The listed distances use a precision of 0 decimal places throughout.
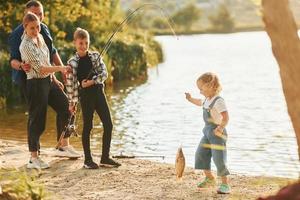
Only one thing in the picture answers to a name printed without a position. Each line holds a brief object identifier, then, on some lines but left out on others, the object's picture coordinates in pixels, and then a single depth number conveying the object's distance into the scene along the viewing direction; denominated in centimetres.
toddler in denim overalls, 759
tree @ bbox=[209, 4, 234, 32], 8116
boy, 859
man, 875
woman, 841
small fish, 802
